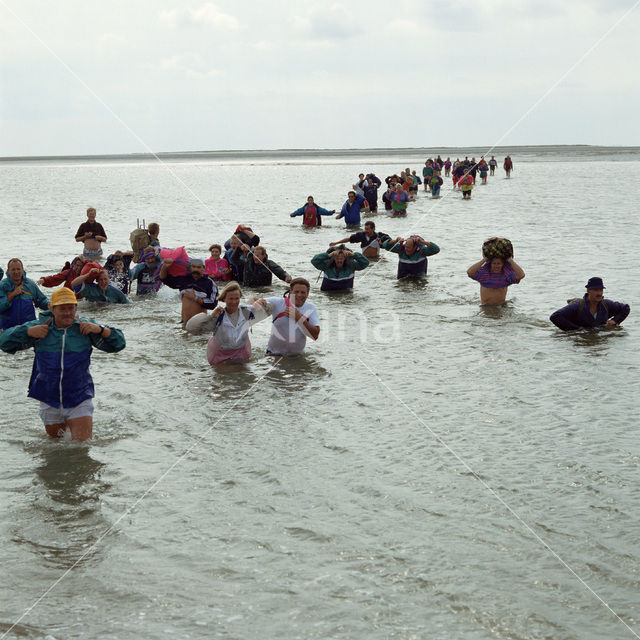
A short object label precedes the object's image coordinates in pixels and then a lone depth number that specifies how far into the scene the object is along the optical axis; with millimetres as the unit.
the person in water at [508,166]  63222
